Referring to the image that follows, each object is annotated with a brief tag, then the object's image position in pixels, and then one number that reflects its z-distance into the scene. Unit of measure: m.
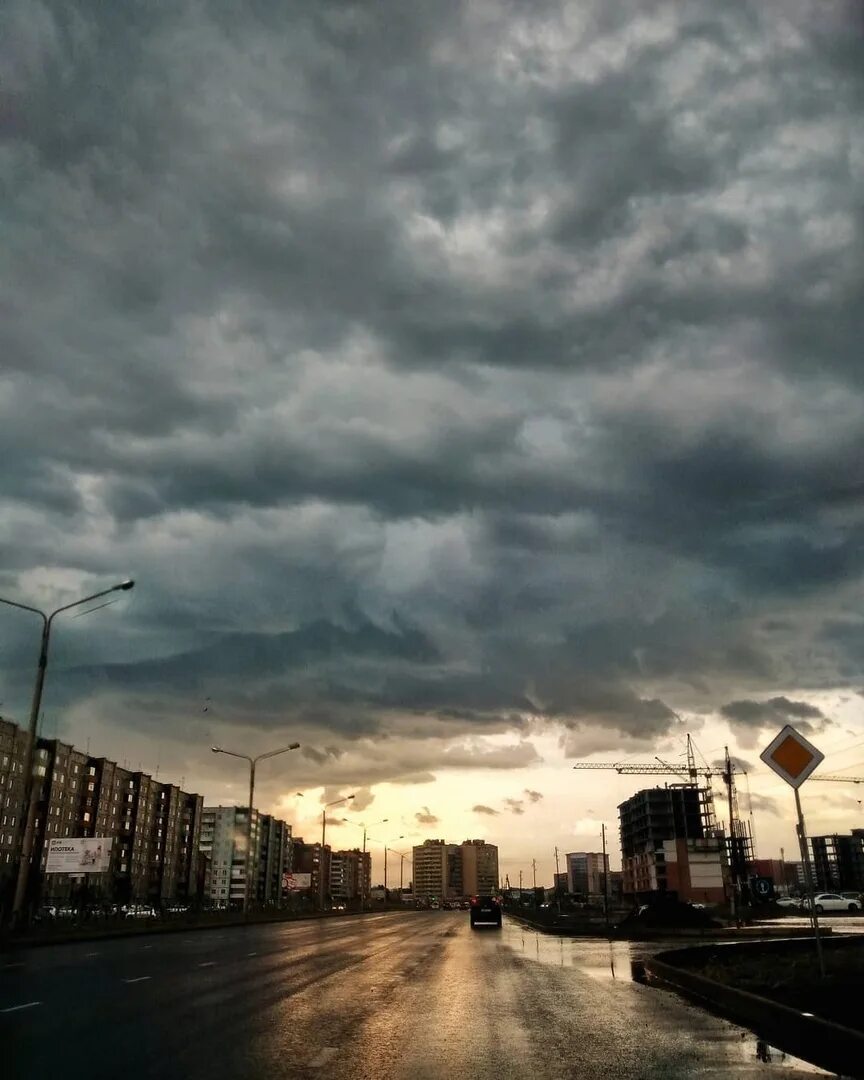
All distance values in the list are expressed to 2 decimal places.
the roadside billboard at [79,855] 48.03
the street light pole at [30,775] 31.91
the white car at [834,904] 64.79
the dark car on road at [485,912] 61.50
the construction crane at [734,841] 107.88
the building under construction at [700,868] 164.38
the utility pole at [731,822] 106.57
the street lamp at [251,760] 68.06
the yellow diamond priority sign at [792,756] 14.48
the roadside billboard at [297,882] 104.19
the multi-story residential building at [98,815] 138.38
